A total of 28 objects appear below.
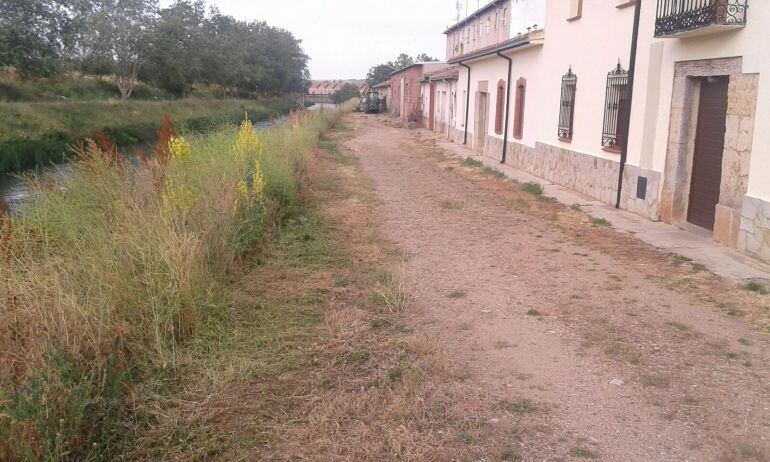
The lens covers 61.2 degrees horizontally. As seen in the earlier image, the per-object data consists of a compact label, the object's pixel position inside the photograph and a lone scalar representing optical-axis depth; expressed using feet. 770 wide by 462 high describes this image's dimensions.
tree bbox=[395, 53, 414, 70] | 298.56
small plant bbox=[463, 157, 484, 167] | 60.29
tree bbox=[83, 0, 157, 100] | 123.24
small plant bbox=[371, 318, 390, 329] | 17.28
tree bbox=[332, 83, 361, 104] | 324.66
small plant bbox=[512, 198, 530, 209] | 38.02
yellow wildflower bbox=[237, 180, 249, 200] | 25.03
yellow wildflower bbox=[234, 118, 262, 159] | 32.45
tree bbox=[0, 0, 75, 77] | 80.89
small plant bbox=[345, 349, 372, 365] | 14.97
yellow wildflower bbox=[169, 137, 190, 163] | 27.32
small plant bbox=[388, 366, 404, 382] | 14.08
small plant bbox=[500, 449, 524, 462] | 11.12
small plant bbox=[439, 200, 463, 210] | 37.60
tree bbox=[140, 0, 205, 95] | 136.98
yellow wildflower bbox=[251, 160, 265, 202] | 26.66
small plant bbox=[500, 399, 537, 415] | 12.81
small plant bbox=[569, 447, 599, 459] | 11.22
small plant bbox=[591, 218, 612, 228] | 31.96
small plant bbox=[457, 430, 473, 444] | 11.65
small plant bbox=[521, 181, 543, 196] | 42.68
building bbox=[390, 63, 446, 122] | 135.44
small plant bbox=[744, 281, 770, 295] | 20.25
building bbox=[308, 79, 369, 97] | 410.31
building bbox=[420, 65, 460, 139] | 92.12
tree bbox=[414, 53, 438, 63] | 282.83
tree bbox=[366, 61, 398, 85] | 302.04
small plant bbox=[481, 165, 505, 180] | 52.26
